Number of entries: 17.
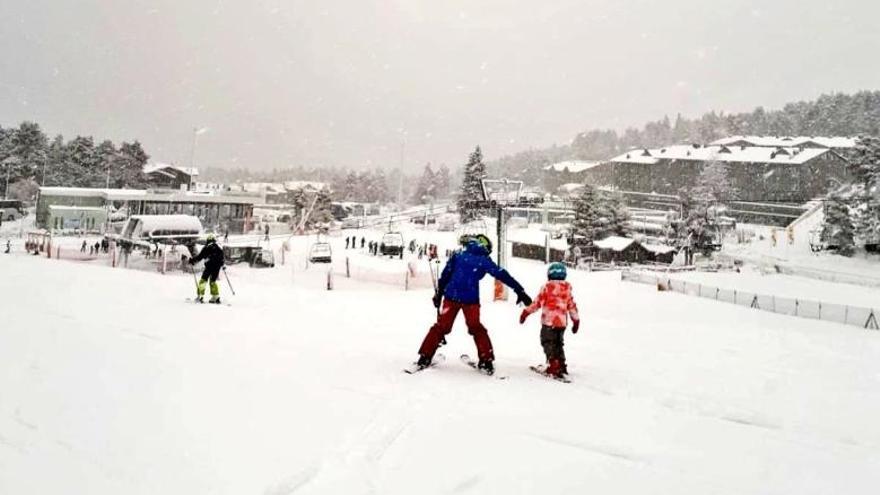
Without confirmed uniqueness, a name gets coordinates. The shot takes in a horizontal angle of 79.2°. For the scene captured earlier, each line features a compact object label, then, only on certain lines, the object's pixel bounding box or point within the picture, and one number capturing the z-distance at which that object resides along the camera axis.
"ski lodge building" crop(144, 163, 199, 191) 75.06
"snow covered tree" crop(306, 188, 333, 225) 64.69
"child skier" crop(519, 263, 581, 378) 6.12
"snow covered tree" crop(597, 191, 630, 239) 52.94
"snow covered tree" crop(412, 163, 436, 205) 122.88
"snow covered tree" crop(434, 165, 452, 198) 130.21
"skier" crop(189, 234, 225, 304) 11.63
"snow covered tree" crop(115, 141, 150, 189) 72.94
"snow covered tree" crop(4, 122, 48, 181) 76.76
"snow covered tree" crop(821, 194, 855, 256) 49.25
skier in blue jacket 6.17
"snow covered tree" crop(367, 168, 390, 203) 125.50
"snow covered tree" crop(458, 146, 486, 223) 66.71
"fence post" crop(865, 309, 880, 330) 16.45
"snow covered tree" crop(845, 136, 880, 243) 48.53
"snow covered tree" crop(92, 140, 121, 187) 73.06
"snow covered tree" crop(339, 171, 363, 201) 116.50
